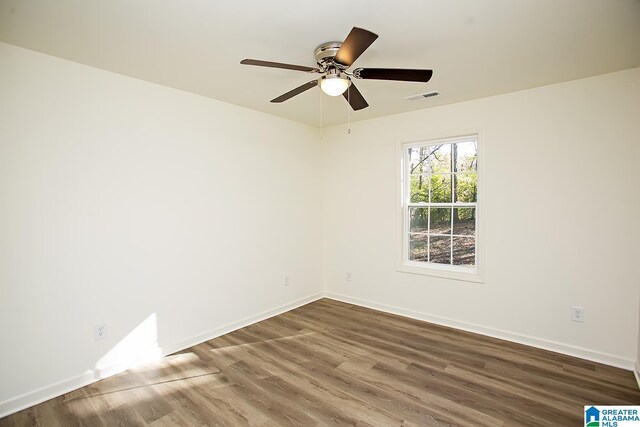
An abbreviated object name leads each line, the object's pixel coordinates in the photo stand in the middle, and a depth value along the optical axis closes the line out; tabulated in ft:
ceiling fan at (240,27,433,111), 5.73
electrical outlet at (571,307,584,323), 9.48
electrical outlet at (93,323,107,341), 8.46
